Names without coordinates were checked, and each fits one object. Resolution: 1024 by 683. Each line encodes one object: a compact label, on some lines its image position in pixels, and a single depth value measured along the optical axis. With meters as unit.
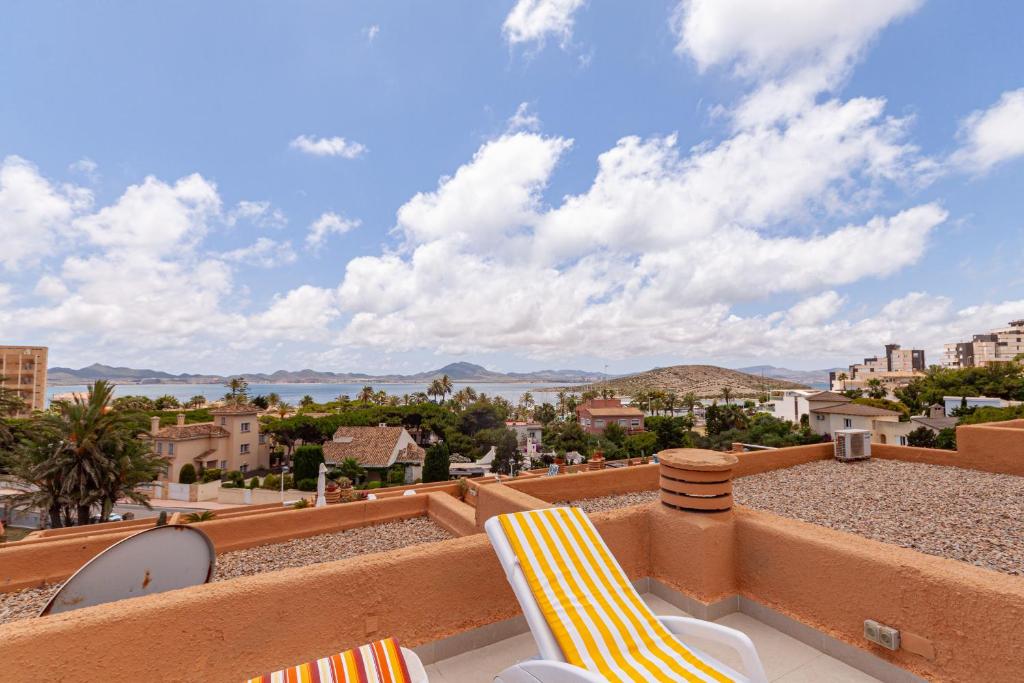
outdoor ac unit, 8.62
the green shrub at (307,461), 31.73
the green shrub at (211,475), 32.81
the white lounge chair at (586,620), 2.04
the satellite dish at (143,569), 2.96
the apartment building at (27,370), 65.88
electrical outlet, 2.44
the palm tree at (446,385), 85.88
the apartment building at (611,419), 59.78
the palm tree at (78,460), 15.20
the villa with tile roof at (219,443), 33.31
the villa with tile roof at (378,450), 38.41
